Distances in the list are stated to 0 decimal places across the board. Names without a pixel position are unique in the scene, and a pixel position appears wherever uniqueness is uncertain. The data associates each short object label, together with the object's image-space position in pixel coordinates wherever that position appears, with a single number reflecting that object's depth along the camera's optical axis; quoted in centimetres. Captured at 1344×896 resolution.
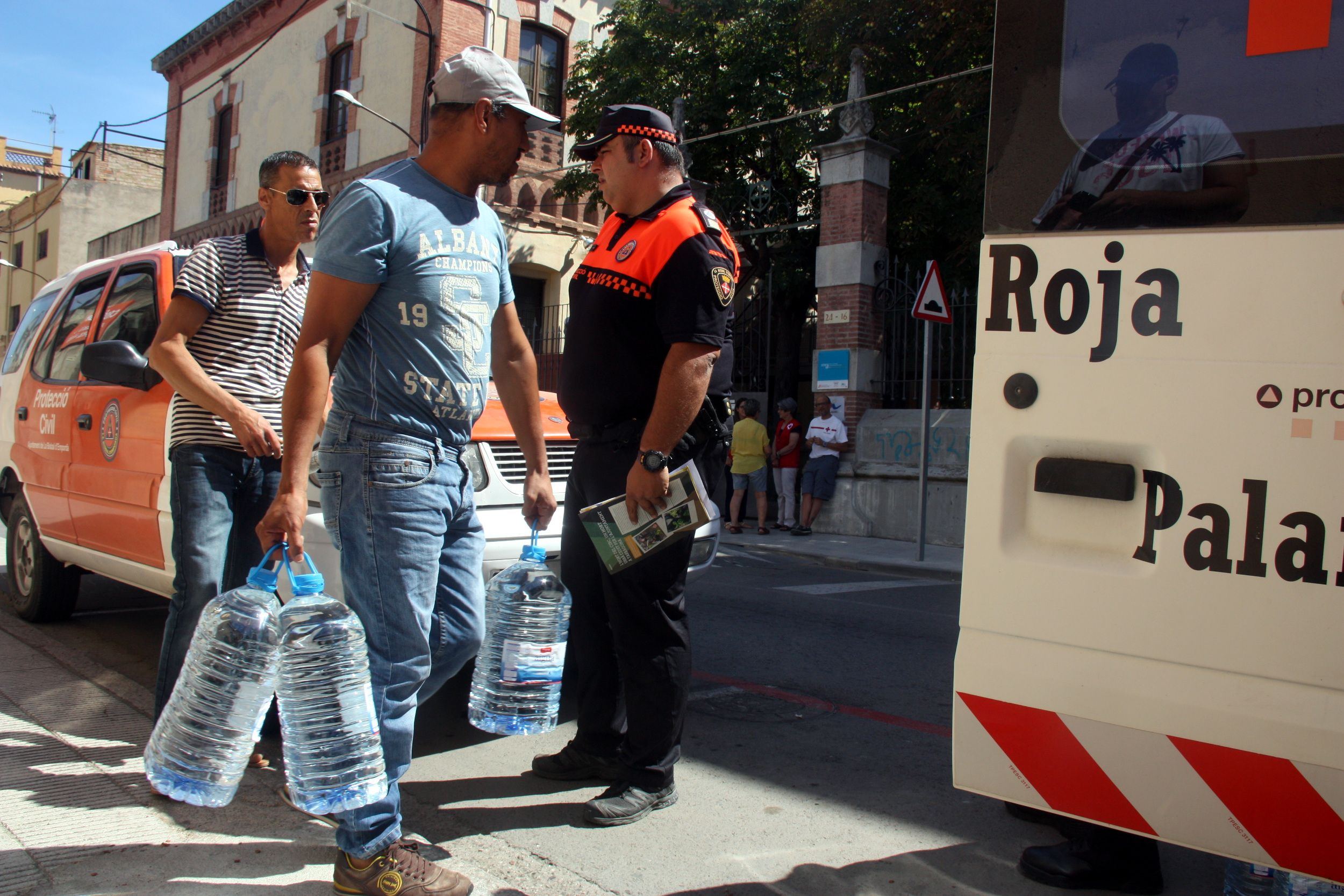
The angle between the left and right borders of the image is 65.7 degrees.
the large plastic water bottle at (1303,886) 188
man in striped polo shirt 332
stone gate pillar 1381
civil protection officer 287
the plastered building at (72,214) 3650
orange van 402
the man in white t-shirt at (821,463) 1339
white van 171
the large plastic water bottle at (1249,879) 214
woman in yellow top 1341
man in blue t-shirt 243
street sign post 1032
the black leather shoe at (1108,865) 271
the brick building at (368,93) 2016
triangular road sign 1031
